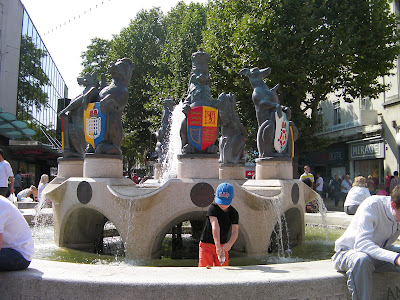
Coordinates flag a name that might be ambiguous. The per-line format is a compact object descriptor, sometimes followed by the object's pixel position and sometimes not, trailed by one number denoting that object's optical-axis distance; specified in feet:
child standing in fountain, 13.64
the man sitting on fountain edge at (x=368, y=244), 11.45
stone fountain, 11.39
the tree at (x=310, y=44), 63.00
